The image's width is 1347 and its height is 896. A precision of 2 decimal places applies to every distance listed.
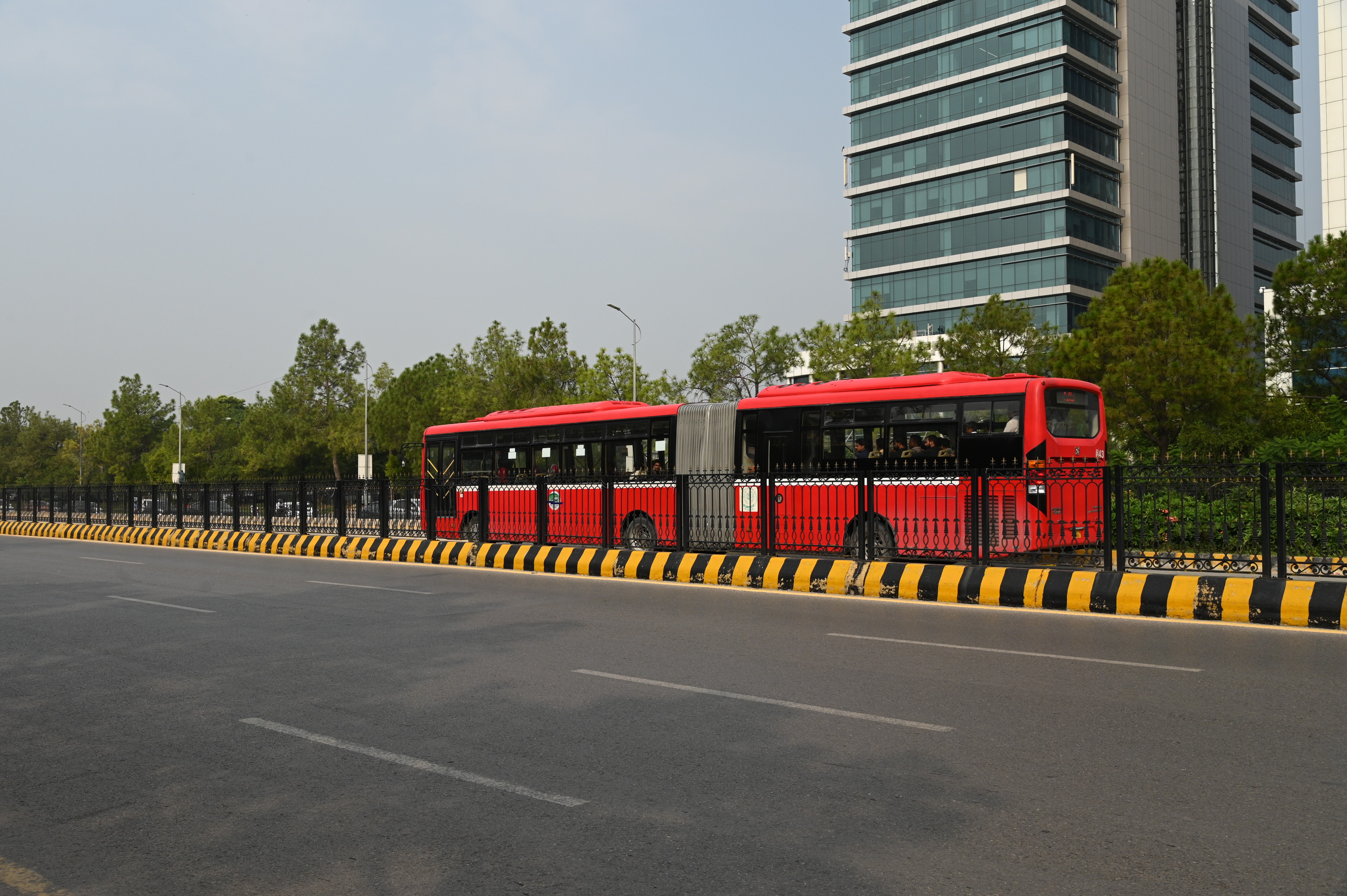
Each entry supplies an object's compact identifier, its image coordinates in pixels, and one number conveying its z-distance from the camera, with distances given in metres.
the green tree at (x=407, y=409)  70.06
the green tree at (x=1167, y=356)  28.44
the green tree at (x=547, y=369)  49.16
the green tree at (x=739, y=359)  45.31
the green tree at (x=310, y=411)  74.38
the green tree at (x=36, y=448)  93.94
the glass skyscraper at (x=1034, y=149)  63.06
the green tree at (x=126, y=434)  84.19
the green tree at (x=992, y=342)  37.94
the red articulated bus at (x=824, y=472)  14.74
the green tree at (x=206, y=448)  81.56
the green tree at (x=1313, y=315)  29.95
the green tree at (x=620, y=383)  47.69
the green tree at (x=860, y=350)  41.34
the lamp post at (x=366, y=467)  53.25
